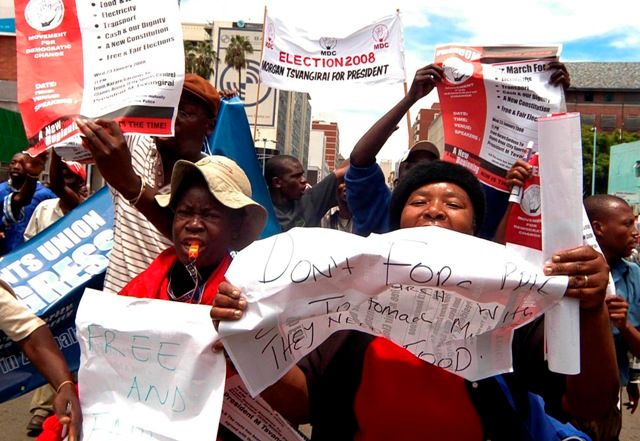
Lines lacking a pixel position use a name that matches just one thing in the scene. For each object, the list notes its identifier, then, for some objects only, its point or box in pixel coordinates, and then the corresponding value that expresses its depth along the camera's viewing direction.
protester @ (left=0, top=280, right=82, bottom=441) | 2.12
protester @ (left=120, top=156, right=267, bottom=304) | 2.14
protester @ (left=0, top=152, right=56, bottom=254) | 5.30
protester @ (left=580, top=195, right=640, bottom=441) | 3.26
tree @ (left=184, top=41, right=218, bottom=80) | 46.19
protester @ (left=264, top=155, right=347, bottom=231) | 4.35
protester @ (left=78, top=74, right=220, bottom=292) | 2.26
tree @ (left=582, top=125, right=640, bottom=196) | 58.78
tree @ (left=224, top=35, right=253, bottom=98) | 50.91
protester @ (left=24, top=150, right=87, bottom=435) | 3.69
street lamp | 53.97
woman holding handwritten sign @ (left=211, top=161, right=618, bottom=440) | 1.59
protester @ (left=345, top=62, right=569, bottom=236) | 2.91
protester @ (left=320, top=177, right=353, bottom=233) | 4.38
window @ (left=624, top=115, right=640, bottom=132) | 79.00
